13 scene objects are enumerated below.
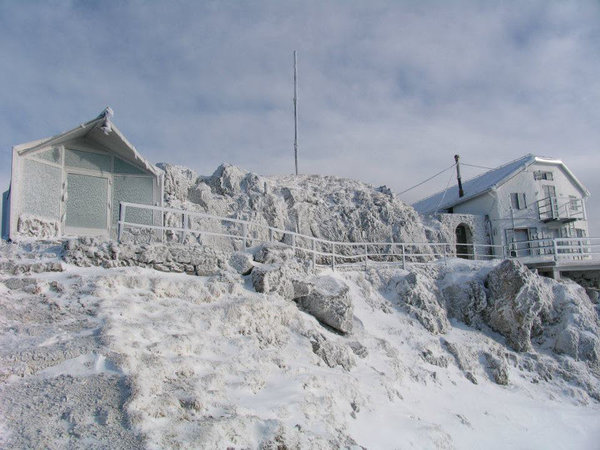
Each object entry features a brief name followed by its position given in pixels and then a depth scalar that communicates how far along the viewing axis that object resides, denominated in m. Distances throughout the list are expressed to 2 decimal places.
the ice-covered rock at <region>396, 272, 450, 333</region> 16.12
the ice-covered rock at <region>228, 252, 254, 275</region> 12.48
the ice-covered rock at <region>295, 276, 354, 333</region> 12.79
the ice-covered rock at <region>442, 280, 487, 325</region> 17.53
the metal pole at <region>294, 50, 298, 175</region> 31.20
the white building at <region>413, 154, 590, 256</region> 31.90
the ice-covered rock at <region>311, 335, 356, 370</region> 10.95
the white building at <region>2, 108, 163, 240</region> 12.80
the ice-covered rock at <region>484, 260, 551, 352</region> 16.97
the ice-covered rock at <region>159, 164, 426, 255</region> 21.78
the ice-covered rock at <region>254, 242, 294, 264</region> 13.31
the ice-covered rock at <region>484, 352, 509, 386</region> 14.99
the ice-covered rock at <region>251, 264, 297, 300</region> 11.98
